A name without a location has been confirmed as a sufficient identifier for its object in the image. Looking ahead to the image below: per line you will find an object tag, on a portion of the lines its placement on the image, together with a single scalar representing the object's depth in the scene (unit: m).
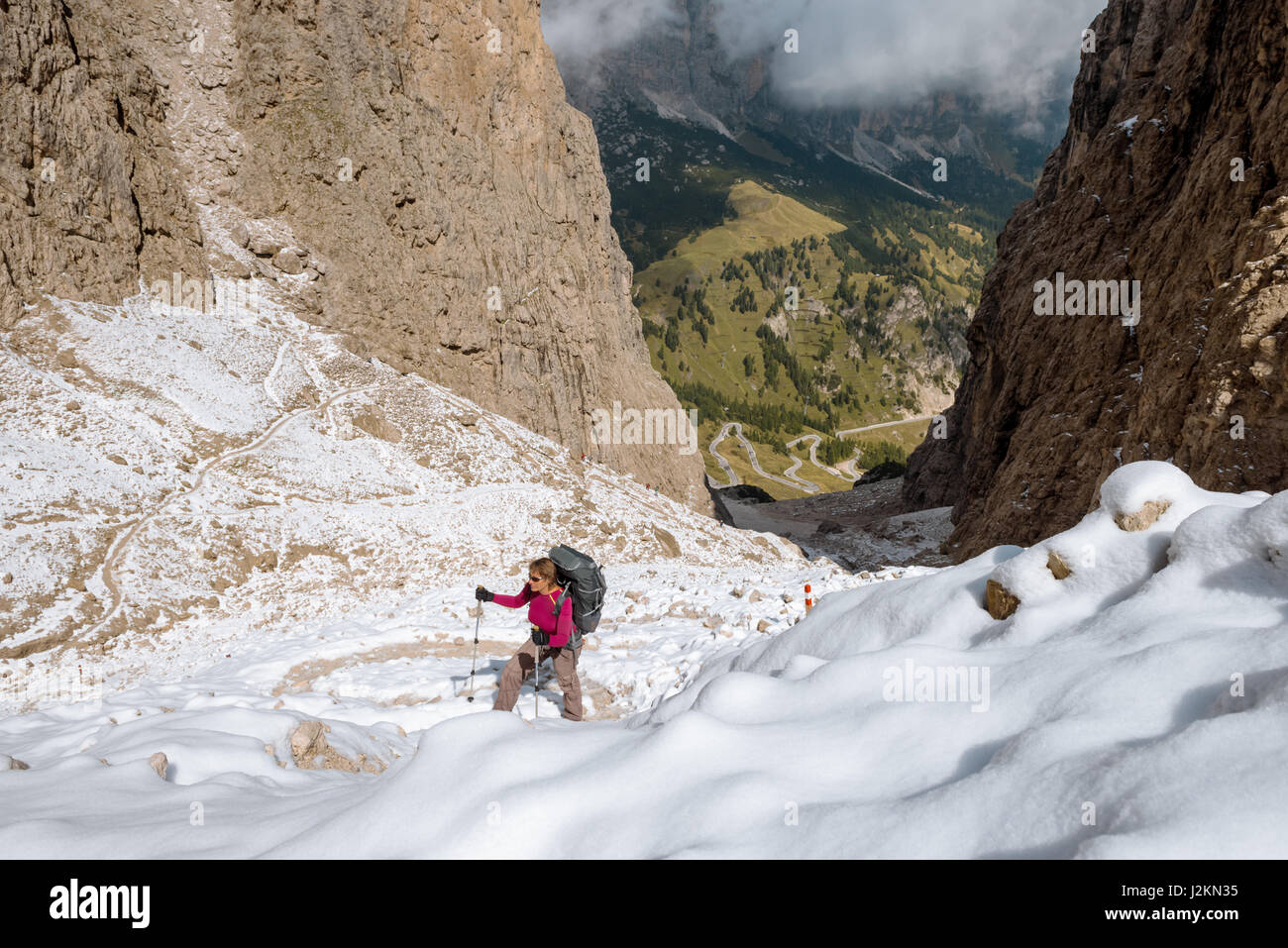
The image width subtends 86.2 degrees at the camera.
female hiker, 9.97
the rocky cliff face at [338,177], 27.02
